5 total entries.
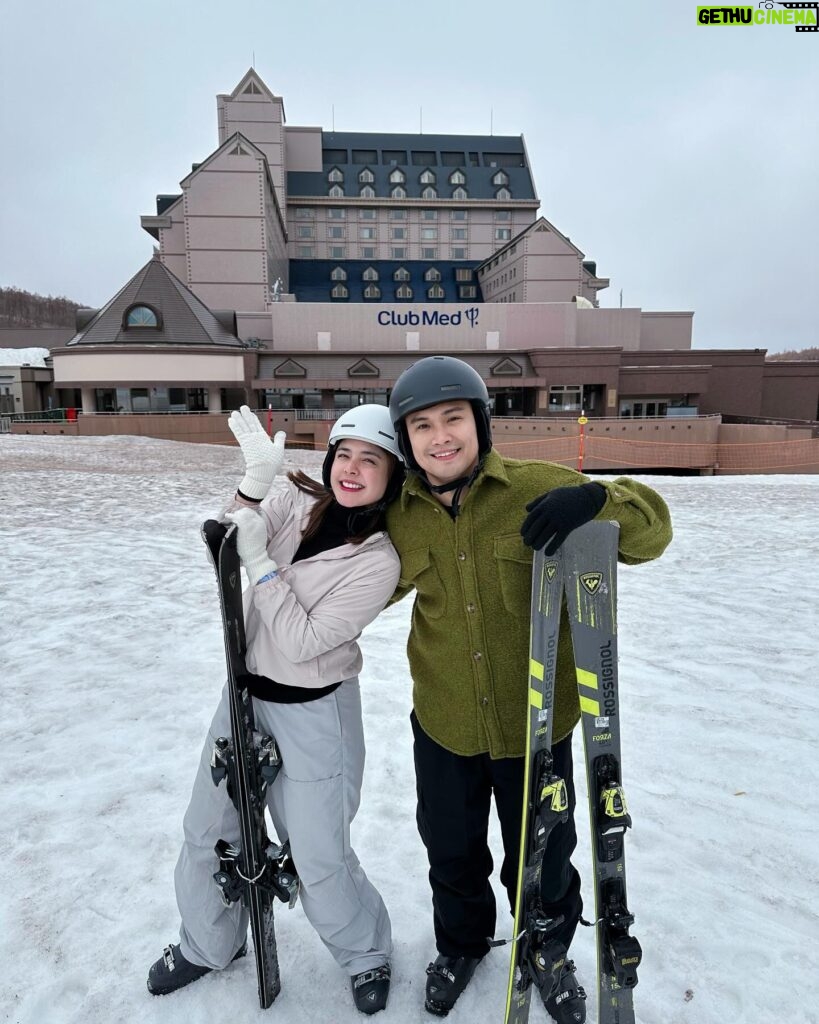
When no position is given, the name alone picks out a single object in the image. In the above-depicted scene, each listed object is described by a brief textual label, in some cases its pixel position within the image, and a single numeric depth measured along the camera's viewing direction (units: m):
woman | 2.10
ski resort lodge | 26.23
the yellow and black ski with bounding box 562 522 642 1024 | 2.06
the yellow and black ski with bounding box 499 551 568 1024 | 2.04
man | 2.14
